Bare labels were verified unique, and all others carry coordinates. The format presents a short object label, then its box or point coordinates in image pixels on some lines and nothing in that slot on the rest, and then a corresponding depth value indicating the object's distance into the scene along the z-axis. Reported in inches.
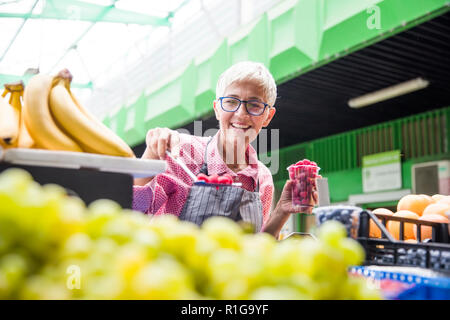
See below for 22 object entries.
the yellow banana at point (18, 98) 40.8
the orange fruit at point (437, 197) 58.5
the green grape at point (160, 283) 14.9
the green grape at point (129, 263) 15.6
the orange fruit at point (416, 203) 57.1
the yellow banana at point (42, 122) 38.3
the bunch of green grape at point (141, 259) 16.0
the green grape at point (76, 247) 17.6
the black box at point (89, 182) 35.6
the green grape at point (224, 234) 20.2
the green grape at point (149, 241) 18.7
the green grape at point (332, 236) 19.3
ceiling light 178.7
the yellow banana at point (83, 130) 40.6
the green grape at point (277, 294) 16.2
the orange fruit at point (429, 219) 45.4
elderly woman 60.6
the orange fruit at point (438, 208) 49.7
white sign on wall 215.5
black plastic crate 32.6
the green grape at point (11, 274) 15.9
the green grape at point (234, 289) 16.7
